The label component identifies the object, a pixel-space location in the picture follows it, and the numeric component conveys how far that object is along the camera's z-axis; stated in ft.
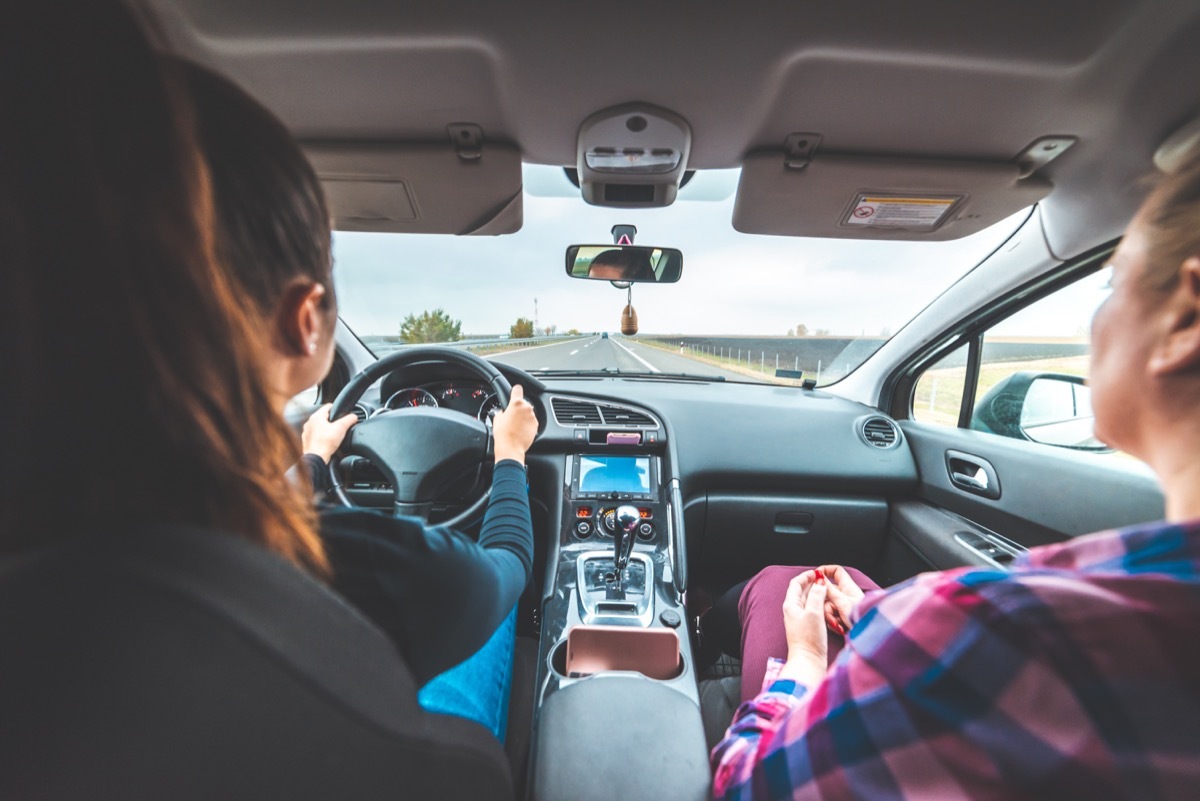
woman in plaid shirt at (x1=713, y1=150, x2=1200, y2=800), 1.58
